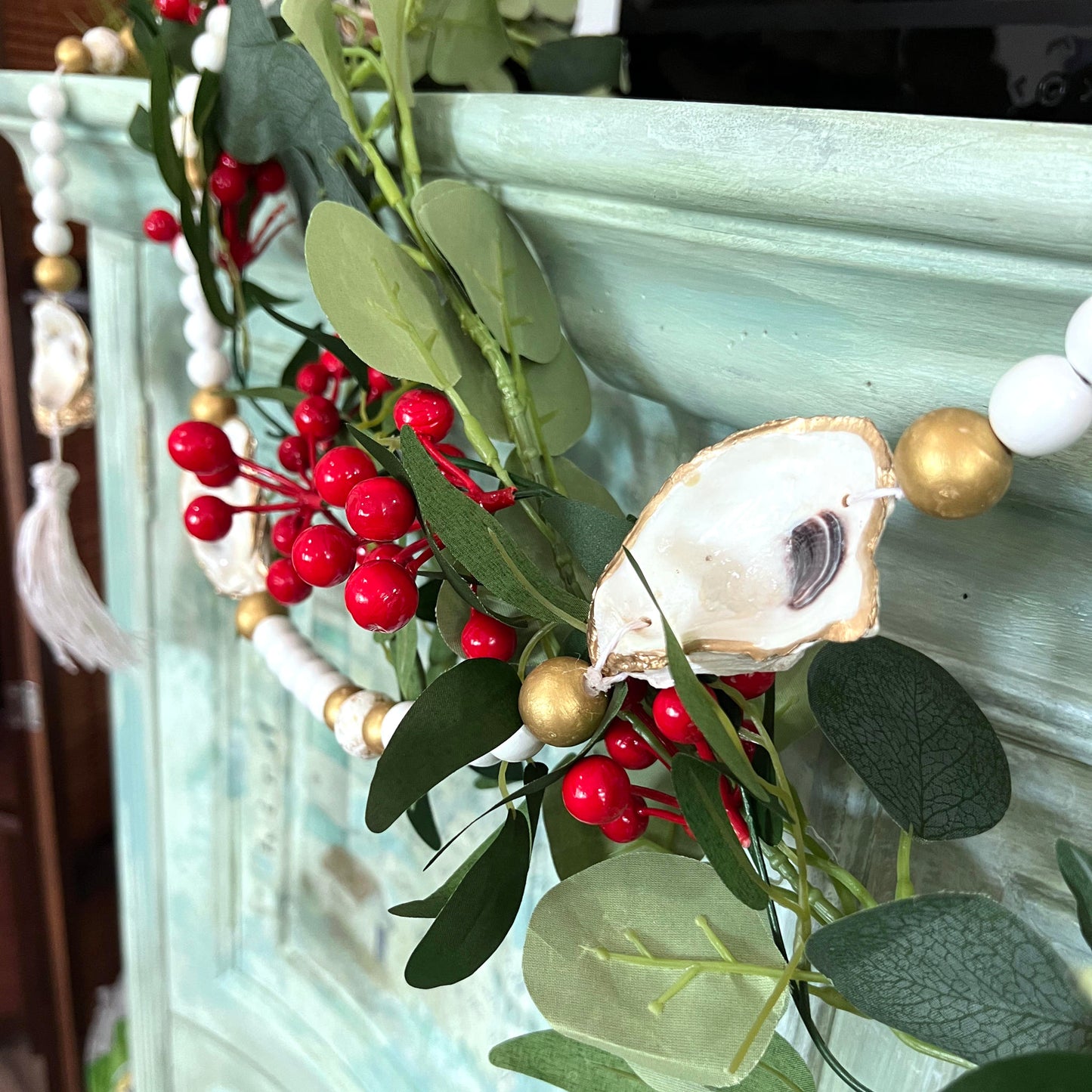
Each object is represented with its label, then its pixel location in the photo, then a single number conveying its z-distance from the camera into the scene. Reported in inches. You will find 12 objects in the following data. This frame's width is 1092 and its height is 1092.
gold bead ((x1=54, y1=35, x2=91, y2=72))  19.1
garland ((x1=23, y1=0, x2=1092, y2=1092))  9.0
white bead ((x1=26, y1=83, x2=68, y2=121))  18.2
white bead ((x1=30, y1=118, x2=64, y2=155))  18.6
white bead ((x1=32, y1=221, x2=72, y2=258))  20.3
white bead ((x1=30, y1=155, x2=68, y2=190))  19.4
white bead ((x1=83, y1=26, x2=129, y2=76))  20.2
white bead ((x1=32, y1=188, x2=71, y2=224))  19.8
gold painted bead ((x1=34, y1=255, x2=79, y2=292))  20.9
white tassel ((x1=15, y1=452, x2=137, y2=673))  23.8
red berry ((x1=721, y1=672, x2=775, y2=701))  10.9
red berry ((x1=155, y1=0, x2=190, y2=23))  16.9
